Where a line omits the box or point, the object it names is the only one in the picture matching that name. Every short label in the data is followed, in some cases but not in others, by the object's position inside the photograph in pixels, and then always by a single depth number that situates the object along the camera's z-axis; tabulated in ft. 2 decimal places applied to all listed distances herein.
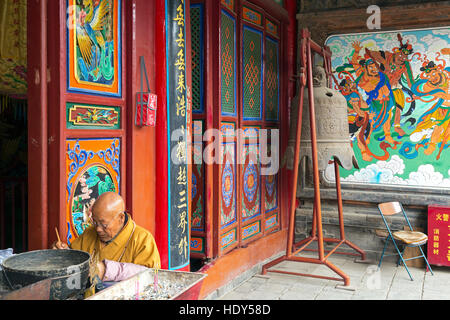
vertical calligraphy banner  11.63
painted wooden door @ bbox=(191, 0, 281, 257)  14.71
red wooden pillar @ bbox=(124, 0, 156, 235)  10.75
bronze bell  16.51
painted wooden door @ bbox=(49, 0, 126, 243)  8.82
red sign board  17.37
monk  8.25
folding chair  16.69
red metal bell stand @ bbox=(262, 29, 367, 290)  15.60
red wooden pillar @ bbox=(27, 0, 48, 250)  8.72
